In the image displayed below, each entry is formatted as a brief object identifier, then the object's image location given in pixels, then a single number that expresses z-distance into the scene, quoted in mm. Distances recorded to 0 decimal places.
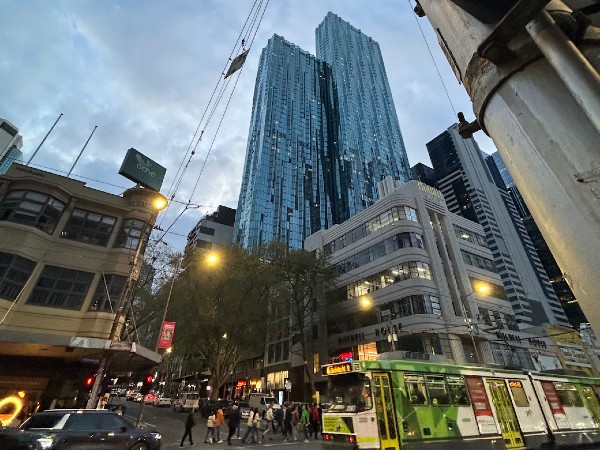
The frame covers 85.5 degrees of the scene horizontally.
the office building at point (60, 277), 16312
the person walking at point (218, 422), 16691
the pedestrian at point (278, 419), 21516
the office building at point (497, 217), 111312
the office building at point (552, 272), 127312
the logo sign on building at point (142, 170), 21844
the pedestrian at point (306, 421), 20438
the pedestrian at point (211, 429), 16425
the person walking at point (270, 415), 21550
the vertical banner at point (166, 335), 17047
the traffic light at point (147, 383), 17148
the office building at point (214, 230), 89000
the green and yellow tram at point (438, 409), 10336
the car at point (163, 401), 42928
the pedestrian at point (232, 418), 16812
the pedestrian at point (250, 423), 17219
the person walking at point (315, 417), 20688
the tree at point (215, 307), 29812
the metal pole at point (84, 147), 21953
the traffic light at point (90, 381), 15903
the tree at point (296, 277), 37631
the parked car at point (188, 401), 31531
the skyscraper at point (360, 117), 118312
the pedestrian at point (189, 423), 15008
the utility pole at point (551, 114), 1634
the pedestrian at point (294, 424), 20469
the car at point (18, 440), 8172
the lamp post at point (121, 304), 15534
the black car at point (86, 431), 9117
